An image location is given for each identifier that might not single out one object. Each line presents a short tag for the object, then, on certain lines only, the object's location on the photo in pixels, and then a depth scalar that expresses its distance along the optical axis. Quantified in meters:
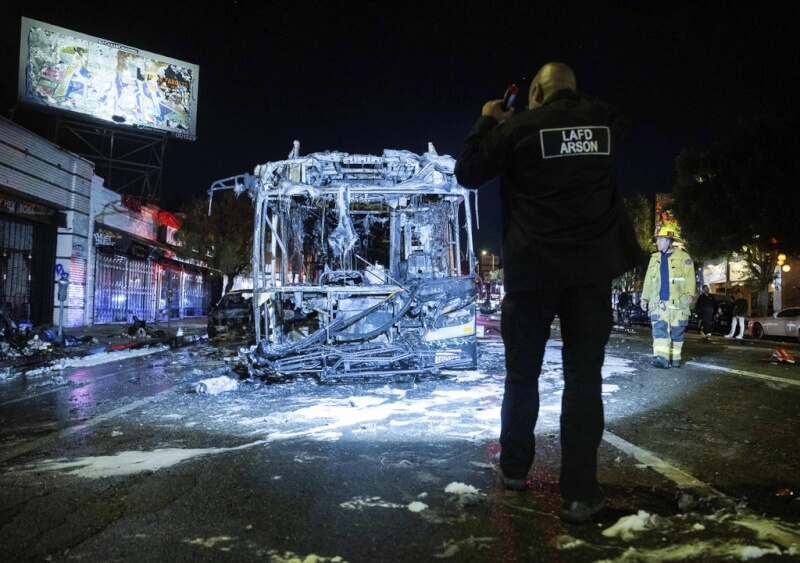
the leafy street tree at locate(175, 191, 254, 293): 26.59
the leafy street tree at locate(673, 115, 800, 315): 22.17
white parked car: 17.77
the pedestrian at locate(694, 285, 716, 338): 18.28
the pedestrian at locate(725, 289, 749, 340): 17.28
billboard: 20.47
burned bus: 6.84
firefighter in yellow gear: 7.79
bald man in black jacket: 2.40
